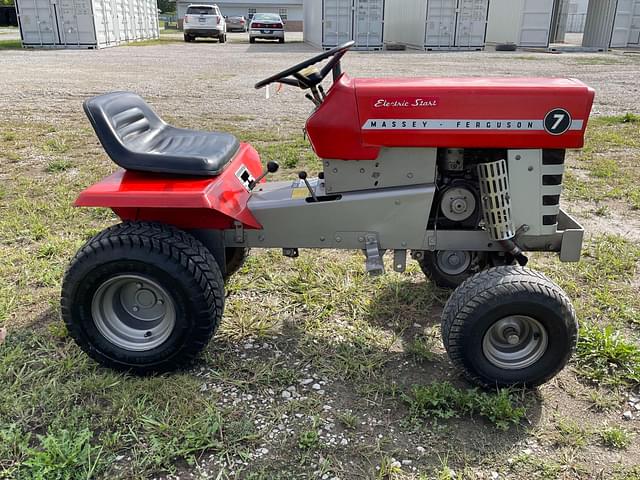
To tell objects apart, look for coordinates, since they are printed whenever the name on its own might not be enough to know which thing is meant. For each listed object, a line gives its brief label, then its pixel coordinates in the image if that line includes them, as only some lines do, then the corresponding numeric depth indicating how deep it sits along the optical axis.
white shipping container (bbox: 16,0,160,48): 19.58
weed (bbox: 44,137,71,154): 6.32
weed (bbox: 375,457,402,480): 2.05
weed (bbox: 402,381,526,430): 2.30
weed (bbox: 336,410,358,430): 2.30
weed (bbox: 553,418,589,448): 2.21
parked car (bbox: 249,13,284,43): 25.61
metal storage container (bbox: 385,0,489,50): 20.50
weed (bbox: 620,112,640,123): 8.08
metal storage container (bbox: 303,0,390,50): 20.36
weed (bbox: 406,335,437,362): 2.74
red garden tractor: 2.38
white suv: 25.25
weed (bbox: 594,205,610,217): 4.54
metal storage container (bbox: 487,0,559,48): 21.33
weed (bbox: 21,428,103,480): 2.01
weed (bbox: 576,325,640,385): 2.59
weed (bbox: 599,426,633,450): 2.19
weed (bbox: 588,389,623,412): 2.42
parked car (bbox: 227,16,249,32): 38.75
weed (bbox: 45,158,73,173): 5.57
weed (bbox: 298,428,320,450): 2.17
